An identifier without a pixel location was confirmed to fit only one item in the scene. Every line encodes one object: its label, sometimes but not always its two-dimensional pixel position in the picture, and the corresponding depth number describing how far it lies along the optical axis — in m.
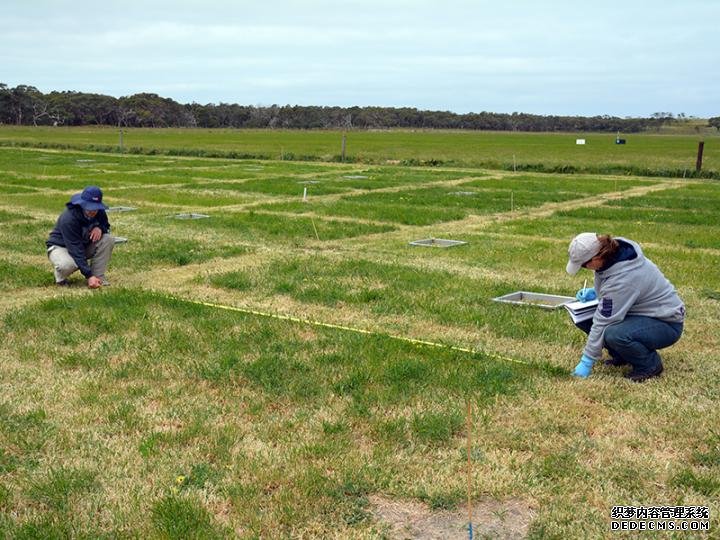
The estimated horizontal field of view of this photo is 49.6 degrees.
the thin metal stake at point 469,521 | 3.82
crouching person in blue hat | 9.46
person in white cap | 6.07
